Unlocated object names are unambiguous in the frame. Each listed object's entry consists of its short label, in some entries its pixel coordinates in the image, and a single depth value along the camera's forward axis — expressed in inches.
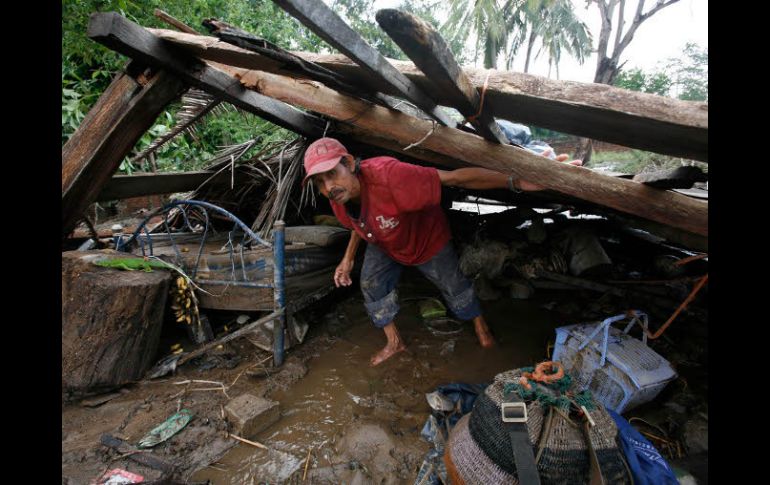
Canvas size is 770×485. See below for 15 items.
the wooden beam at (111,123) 99.4
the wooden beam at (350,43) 47.9
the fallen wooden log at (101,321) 119.6
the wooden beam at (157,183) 147.1
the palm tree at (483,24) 561.3
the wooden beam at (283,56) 63.0
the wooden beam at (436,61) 43.8
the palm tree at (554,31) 576.7
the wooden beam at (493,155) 69.4
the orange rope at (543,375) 73.5
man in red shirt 113.3
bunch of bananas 146.0
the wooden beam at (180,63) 81.7
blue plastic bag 64.8
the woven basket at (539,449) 62.7
